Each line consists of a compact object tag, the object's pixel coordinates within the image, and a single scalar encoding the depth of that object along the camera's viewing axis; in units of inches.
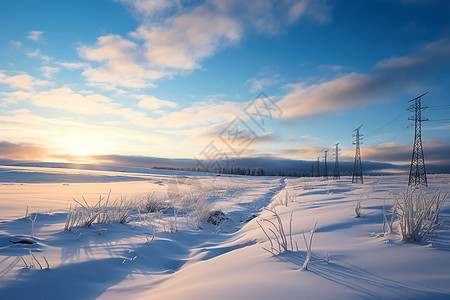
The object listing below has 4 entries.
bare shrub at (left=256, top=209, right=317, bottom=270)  61.6
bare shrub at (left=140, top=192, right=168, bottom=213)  242.2
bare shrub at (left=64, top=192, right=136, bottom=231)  129.4
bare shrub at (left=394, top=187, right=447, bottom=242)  77.4
